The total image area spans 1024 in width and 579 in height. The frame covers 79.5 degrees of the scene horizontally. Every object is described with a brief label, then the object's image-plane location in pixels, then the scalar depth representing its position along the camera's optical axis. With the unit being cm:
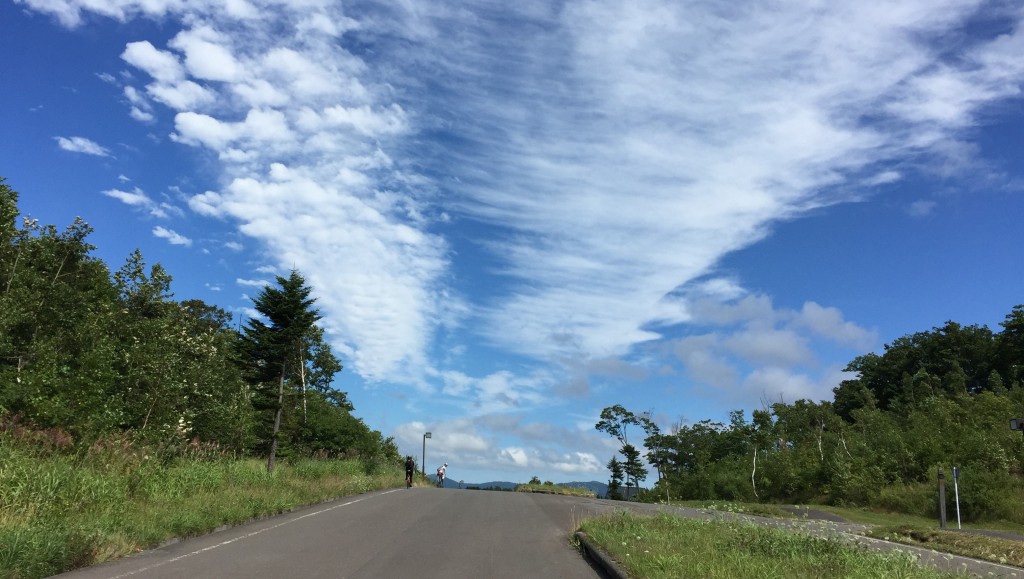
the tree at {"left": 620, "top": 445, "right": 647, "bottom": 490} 7257
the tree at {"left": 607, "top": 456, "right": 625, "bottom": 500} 7556
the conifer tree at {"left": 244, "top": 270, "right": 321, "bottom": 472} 2873
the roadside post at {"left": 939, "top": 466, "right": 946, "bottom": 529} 1902
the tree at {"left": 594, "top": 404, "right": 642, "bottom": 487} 6562
